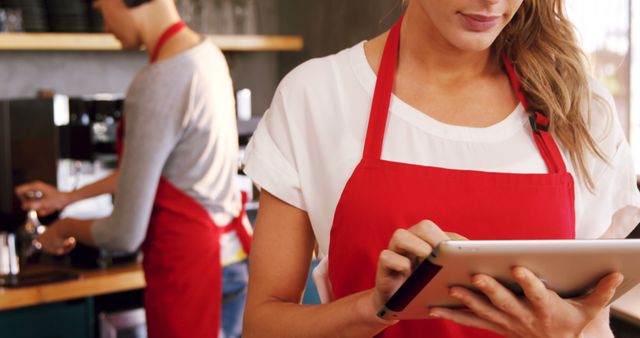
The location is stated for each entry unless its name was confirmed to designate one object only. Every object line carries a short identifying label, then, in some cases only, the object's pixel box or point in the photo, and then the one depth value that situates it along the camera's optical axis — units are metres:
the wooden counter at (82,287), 2.46
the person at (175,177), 2.20
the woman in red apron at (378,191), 1.16
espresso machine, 3.09
